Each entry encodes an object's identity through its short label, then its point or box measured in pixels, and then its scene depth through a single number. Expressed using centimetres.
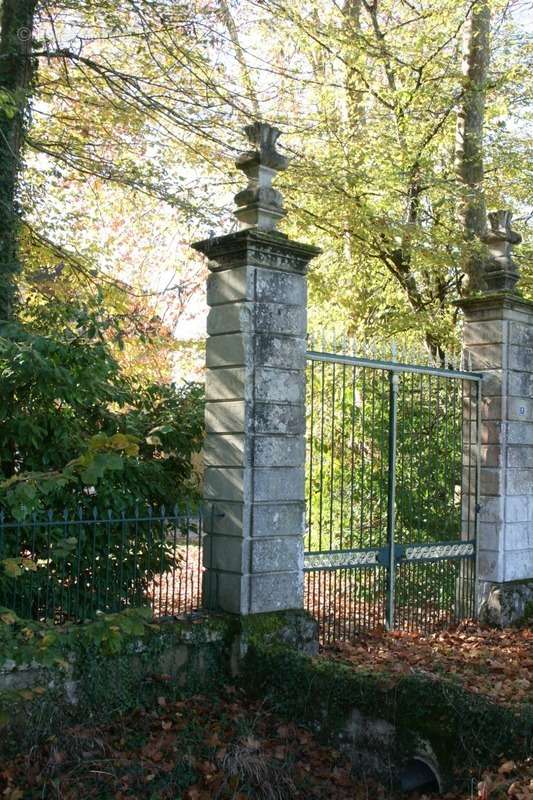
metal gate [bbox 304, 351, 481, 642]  762
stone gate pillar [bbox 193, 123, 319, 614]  621
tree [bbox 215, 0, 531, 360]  1080
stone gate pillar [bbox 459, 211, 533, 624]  844
